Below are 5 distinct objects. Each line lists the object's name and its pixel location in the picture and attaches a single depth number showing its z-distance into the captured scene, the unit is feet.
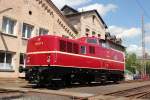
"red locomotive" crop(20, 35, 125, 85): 33.01
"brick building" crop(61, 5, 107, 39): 69.56
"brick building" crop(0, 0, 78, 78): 43.49
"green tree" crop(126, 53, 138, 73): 158.20
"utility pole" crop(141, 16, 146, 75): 98.95
